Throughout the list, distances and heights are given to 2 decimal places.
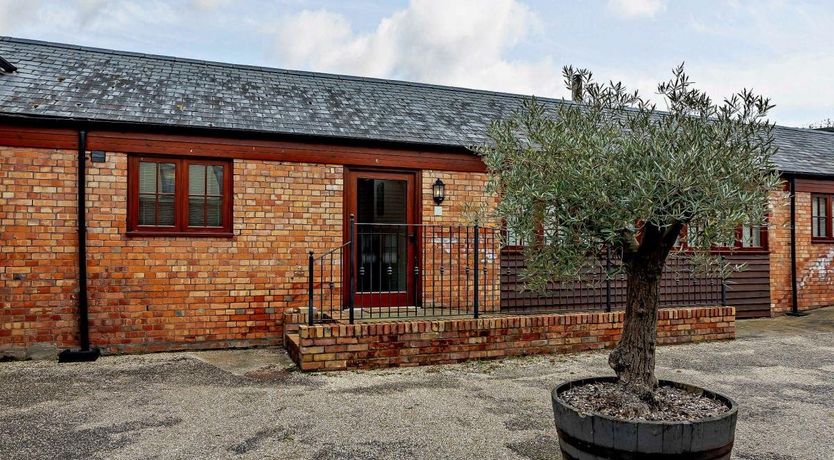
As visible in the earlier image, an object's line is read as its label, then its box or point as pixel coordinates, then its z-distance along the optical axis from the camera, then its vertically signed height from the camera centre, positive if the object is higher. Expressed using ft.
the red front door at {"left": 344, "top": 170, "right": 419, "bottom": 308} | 24.26 +0.14
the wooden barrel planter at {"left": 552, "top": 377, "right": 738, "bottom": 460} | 8.23 -3.24
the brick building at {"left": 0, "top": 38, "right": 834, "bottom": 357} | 20.07 +1.44
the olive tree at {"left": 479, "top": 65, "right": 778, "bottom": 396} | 8.87 +0.85
